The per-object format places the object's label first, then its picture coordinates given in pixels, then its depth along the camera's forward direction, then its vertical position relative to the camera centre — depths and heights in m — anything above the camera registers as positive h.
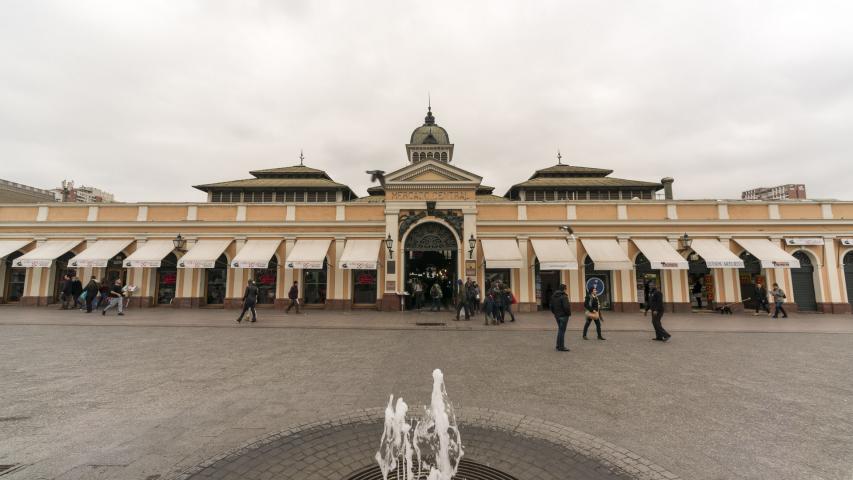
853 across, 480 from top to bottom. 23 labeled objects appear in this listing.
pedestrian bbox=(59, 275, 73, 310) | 18.58 -0.92
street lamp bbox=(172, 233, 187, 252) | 20.48 +1.89
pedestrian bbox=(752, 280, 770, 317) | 18.66 -1.32
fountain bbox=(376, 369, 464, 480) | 3.37 -1.95
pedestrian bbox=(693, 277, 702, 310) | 20.72 -0.99
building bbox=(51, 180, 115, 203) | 27.34 +8.38
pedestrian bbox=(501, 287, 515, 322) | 15.70 -1.10
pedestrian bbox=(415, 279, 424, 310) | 19.98 -1.21
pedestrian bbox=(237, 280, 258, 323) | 14.56 -0.98
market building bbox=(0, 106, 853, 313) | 19.94 +1.61
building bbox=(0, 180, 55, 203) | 28.59 +7.00
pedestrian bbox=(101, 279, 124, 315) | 16.64 -1.09
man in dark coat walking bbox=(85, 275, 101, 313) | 17.27 -0.82
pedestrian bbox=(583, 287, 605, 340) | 11.03 -1.12
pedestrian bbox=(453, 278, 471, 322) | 16.14 -1.16
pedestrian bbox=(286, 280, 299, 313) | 17.86 -1.01
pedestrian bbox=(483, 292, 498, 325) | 14.58 -1.40
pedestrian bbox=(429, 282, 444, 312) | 19.56 -1.13
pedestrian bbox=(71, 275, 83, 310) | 18.97 -0.78
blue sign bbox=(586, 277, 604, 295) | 20.59 -0.59
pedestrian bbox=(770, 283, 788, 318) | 16.89 -1.21
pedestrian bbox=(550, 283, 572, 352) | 9.54 -1.04
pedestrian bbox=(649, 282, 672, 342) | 10.98 -1.24
